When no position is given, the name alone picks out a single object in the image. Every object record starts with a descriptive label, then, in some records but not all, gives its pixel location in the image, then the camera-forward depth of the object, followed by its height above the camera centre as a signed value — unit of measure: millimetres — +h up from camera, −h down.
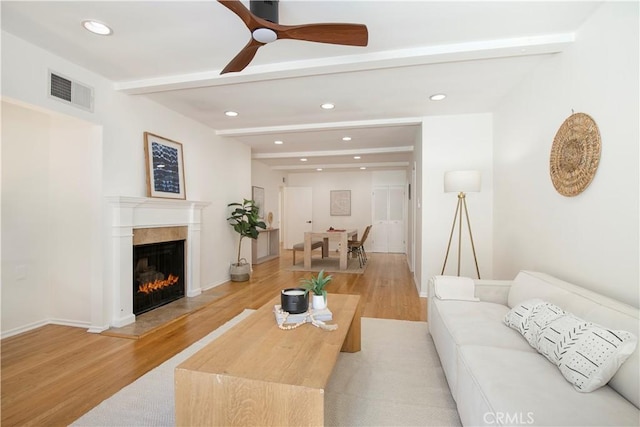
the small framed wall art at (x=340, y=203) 8945 +273
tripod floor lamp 3279 +339
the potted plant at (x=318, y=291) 2082 -540
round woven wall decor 1913 +397
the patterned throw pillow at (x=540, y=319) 1599 -571
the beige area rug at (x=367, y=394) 1683 -1130
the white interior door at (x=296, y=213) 9227 -27
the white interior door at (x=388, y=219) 8562 -183
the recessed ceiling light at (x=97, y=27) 2100 +1290
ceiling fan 1645 +1004
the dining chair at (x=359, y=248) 6582 -799
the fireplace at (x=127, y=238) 3023 -299
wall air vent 2562 +1052
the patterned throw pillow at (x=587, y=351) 1227 -587
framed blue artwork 3503 +541
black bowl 1972 -577
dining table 6141 -657
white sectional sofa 1125 -716
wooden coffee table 1202 -695
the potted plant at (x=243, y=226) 5031 -231
